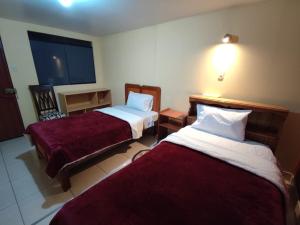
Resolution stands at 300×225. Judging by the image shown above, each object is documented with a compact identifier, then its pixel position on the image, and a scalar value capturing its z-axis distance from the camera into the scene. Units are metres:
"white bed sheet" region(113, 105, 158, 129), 2.79
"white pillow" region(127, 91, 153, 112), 3.14
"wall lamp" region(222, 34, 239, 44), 1.91
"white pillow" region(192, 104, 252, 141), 1.79
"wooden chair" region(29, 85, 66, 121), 3.07
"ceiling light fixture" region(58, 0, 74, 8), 1.89
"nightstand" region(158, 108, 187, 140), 2.54
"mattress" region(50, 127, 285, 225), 0.89
